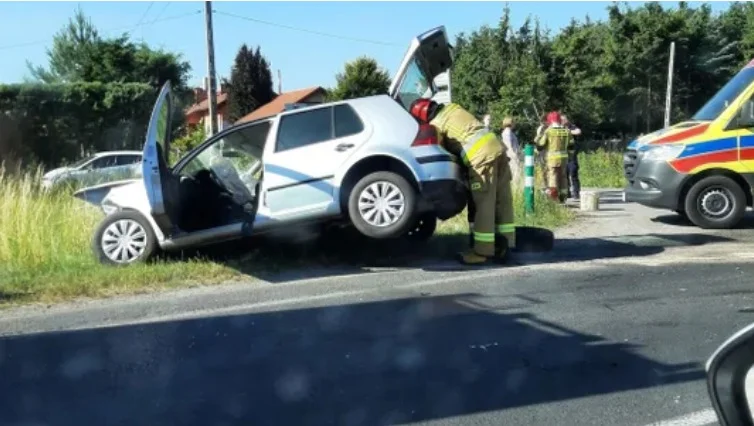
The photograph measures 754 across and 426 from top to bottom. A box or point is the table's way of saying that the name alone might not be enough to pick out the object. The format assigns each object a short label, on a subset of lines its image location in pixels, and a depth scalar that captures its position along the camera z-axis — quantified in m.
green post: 12.66
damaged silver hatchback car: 8.90
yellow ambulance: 11.50
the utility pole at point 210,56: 25.03
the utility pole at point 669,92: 29.84
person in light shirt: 15.71
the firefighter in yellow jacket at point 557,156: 15.05
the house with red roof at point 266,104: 53.33
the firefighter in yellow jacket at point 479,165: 9.20
